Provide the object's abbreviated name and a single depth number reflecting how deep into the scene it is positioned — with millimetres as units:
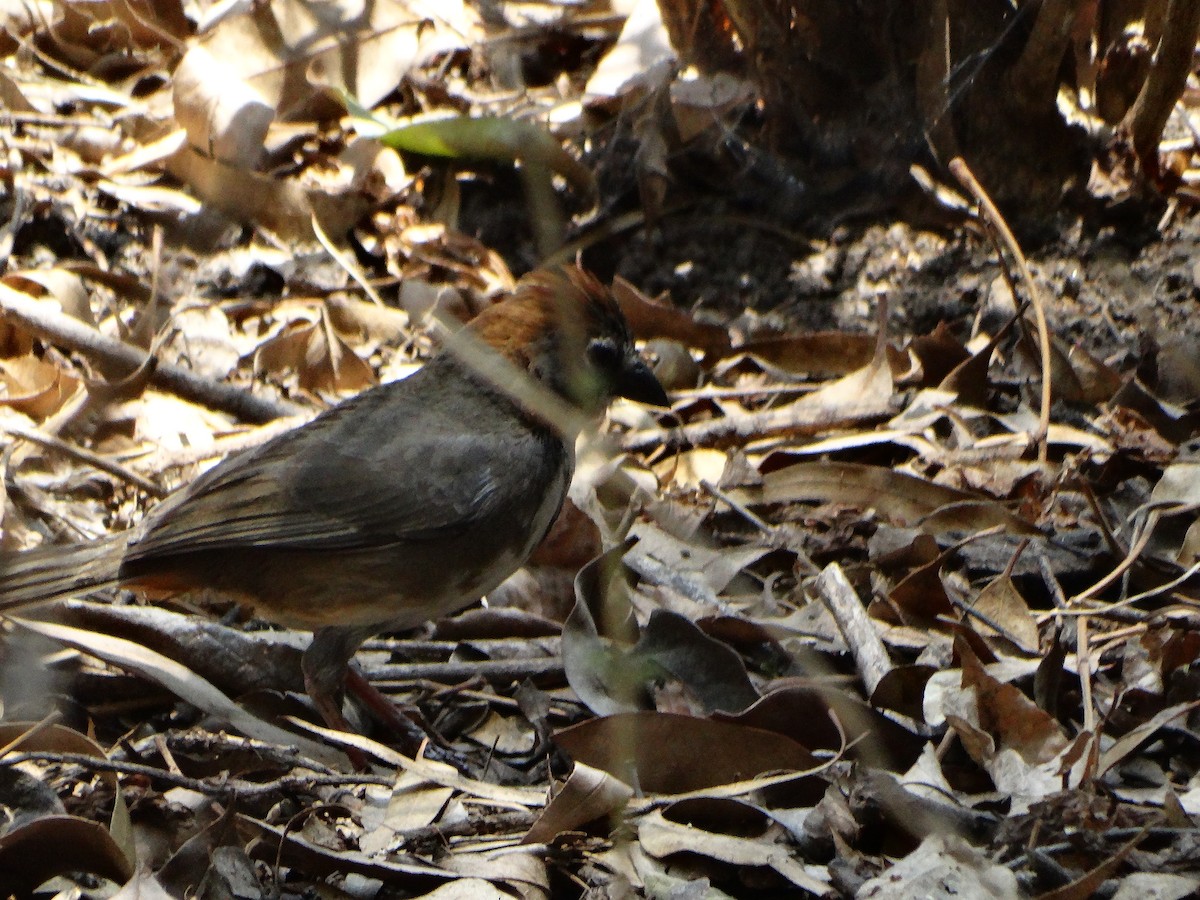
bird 8008
